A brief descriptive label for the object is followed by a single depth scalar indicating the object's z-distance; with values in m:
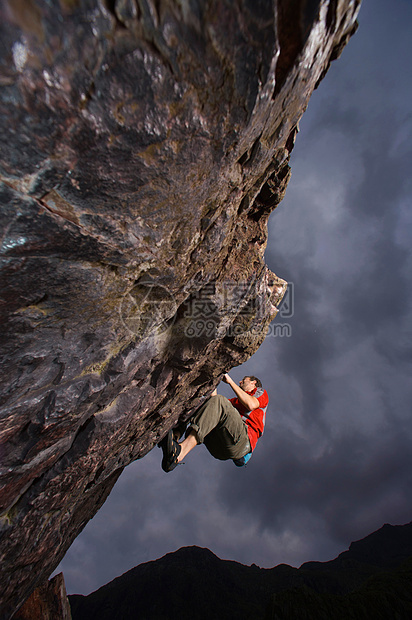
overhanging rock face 0.54
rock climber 1.84
